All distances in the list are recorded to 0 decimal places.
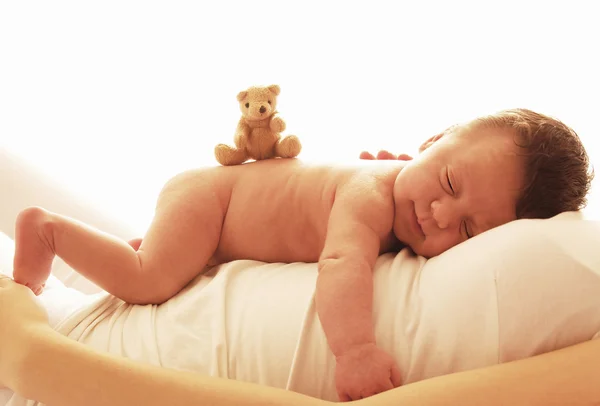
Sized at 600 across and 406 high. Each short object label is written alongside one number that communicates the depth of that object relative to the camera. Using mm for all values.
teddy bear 1257
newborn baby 1033
